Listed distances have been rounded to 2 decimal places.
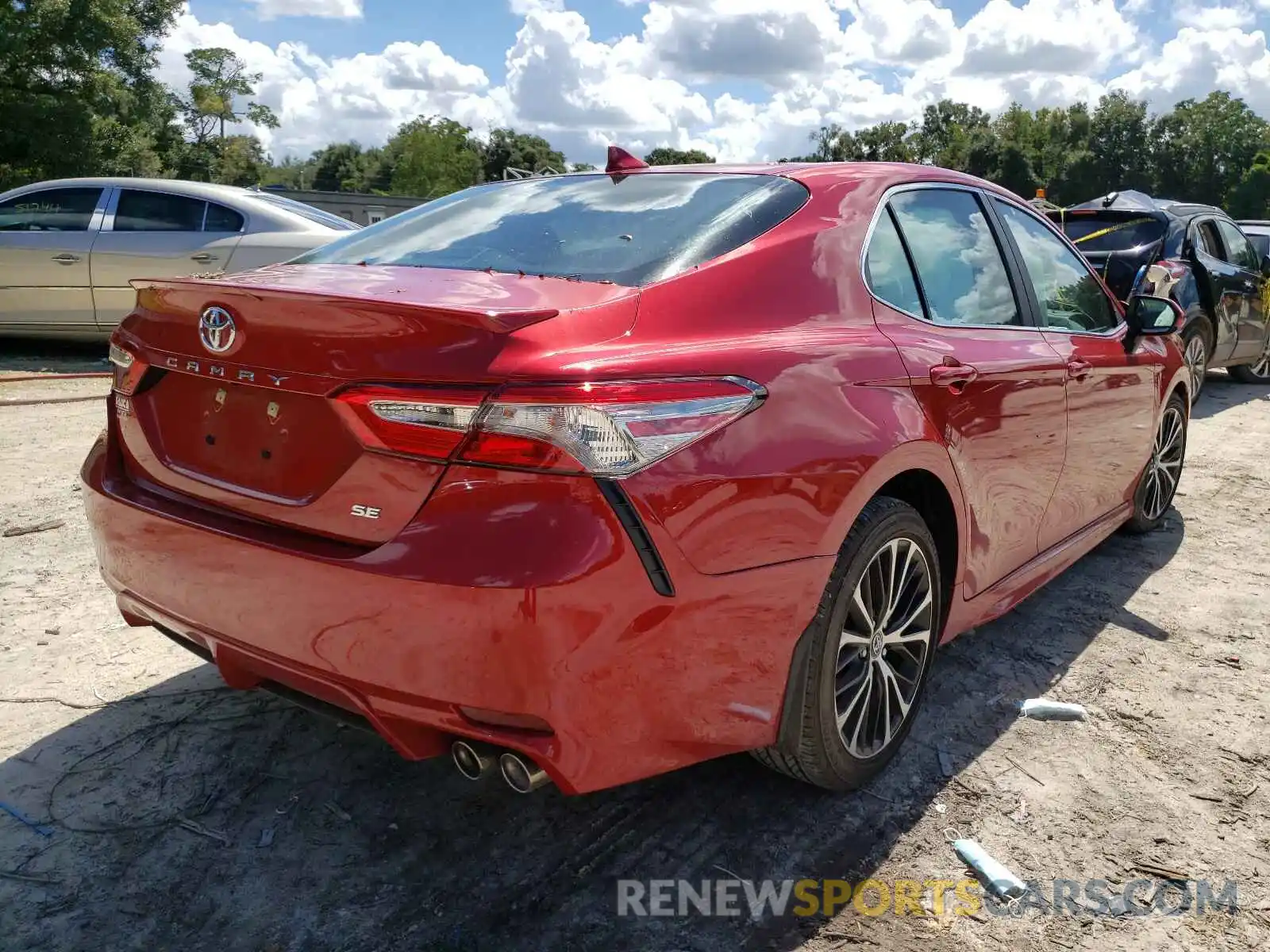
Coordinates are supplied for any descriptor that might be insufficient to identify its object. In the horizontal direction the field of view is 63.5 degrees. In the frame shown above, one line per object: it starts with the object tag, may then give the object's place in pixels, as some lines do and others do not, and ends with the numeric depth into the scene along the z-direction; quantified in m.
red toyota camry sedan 1.93
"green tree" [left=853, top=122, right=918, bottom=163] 90.56
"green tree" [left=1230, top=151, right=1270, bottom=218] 67.19
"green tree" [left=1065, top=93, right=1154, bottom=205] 76.56
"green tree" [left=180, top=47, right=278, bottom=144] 74.75
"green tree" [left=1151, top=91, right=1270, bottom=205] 74.50
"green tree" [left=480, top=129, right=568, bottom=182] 100.59
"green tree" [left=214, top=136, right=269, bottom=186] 76.12
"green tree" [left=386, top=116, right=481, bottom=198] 82.88
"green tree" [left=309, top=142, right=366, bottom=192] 115.67
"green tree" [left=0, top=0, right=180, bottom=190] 22.98
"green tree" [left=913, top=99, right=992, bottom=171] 90.88
